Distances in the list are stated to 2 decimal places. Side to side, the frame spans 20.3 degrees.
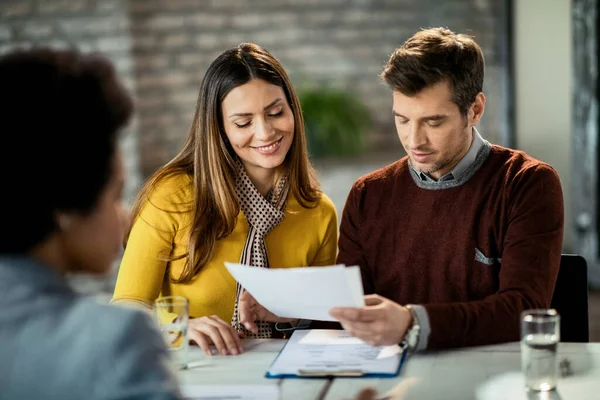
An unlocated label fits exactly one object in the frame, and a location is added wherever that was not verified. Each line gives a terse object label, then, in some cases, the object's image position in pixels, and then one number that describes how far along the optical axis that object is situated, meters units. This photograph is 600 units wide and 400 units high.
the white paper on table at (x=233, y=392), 2.77
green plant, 6.58
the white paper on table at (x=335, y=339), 2.97
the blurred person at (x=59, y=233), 2.31
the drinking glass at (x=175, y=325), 2.96
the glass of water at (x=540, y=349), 2.79
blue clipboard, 2.86
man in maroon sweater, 3.16
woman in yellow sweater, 3.33
